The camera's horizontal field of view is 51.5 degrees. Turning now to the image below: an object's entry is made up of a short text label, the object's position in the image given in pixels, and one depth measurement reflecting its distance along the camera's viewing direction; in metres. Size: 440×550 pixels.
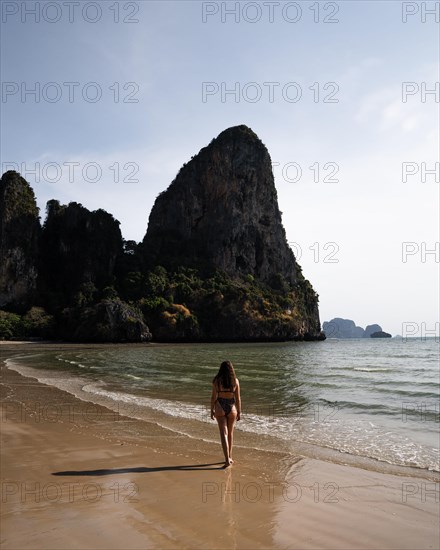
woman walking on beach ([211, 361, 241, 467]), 7.35
